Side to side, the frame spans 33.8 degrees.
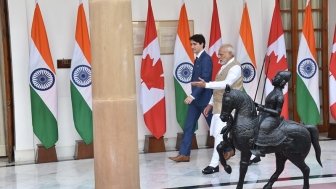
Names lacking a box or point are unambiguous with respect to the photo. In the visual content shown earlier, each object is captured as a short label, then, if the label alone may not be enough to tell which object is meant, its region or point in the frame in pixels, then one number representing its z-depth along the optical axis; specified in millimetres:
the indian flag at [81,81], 7797
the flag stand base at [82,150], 7926
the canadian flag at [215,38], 8312
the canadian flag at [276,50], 8391
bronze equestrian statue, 4969
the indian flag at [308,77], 8461
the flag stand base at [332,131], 8907
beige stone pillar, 4527
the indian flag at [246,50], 8406
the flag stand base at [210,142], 8508
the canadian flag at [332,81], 8375
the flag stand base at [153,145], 8219
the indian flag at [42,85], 7629
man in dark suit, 6711
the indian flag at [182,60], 8225
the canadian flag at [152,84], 8070
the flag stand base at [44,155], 7758
